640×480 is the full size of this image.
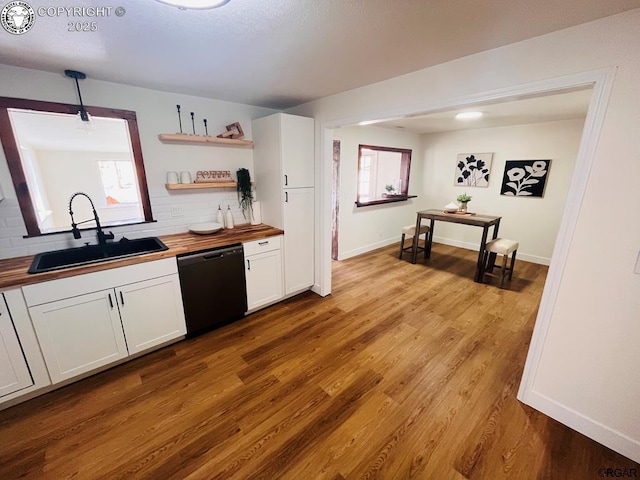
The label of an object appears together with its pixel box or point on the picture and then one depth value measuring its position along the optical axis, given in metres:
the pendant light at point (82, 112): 2.00
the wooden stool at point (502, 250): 3.57
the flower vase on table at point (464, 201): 4.18
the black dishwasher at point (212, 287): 2.34
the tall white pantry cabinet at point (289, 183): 2.79
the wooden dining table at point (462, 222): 3.68
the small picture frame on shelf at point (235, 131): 2.84
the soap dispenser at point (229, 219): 2.98
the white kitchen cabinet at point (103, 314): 1.75
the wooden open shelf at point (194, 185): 2.58
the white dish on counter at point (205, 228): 2.73
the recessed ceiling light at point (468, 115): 3.47
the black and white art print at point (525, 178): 4.30
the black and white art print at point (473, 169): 4.88
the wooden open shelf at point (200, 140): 2.48
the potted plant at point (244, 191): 3.04
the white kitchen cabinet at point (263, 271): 2.74
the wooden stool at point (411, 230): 4.58
